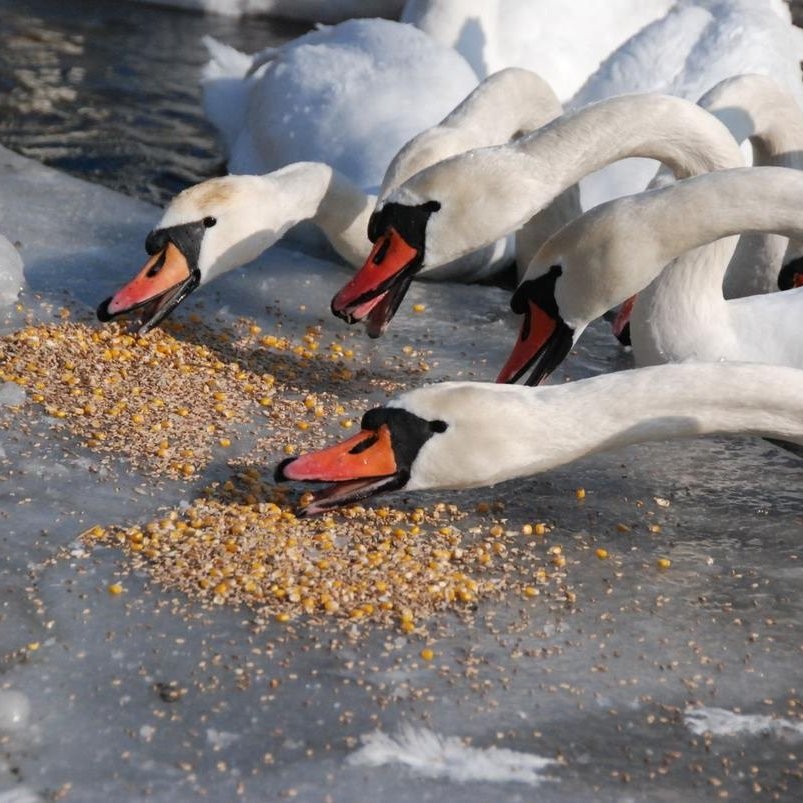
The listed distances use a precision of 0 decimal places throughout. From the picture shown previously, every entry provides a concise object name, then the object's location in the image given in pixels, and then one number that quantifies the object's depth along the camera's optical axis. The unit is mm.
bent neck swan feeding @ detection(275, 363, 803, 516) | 7535
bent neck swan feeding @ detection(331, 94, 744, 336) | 9055
